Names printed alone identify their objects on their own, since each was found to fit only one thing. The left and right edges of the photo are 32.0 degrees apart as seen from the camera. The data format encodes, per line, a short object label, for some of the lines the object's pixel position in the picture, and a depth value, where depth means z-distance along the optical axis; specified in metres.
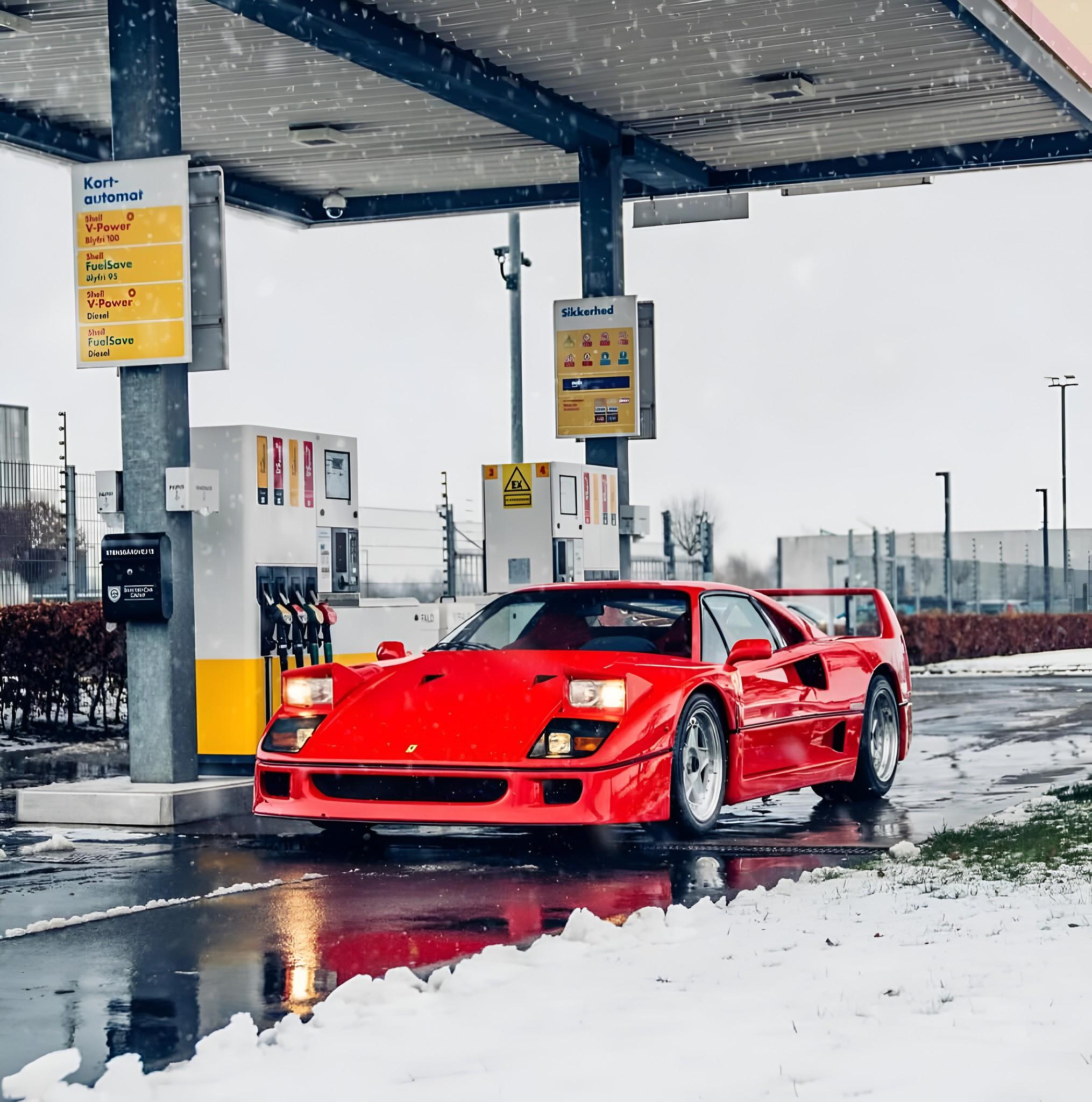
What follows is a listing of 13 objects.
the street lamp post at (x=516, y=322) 29.42
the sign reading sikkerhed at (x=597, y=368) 17.34
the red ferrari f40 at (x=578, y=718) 8.20
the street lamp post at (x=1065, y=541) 53.69
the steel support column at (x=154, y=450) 10.91
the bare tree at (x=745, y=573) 72.50
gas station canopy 13.78
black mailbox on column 10.83
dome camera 19.72
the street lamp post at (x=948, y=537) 47.70
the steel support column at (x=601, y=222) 17.17
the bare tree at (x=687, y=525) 63.22
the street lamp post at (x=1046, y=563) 54.84
